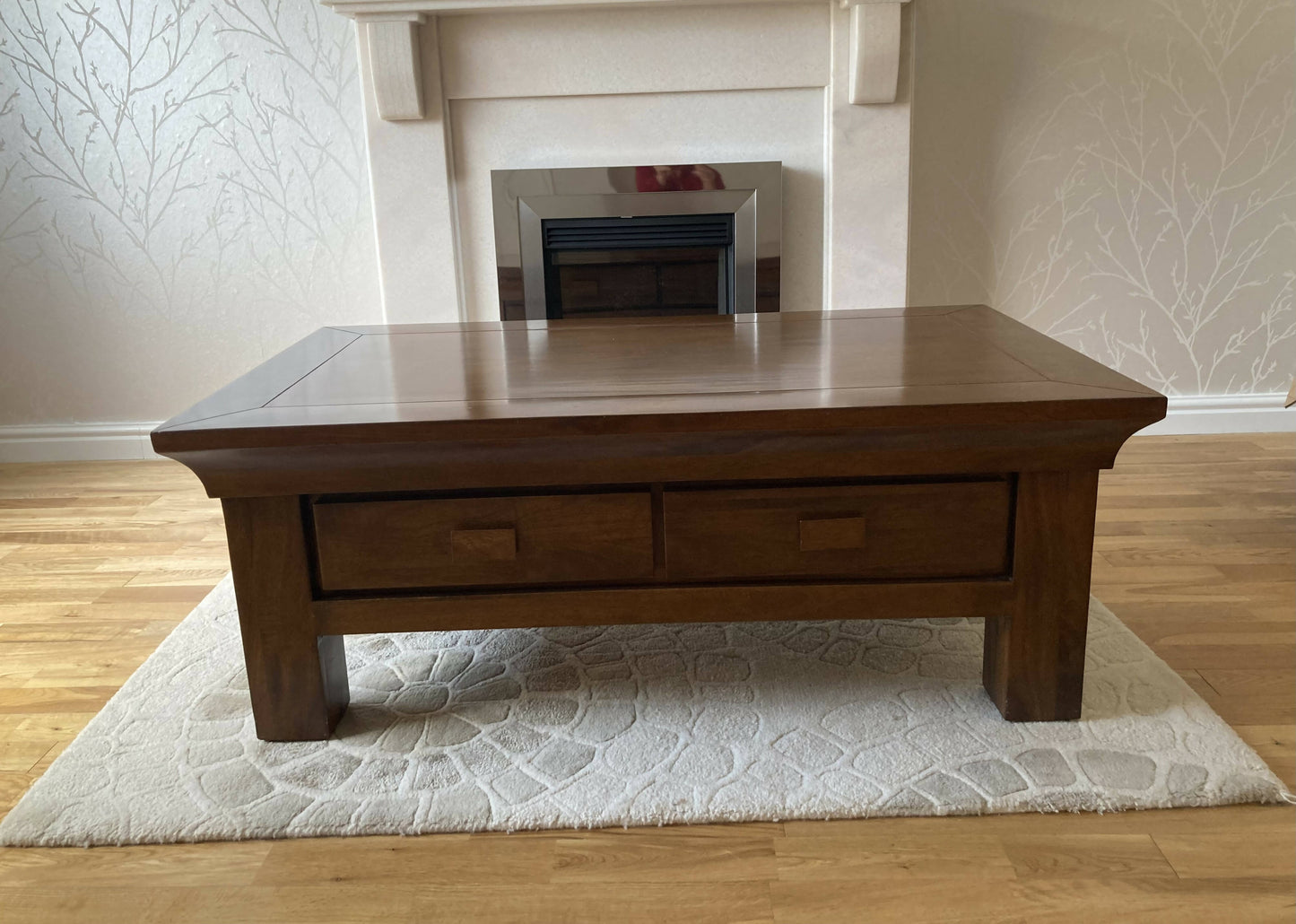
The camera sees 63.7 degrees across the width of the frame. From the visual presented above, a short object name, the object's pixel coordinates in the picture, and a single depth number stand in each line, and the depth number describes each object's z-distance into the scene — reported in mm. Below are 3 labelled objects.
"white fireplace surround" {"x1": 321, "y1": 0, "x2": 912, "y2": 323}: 2611
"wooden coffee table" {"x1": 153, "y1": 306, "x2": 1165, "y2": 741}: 1269
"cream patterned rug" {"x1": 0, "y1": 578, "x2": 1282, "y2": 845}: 1270
